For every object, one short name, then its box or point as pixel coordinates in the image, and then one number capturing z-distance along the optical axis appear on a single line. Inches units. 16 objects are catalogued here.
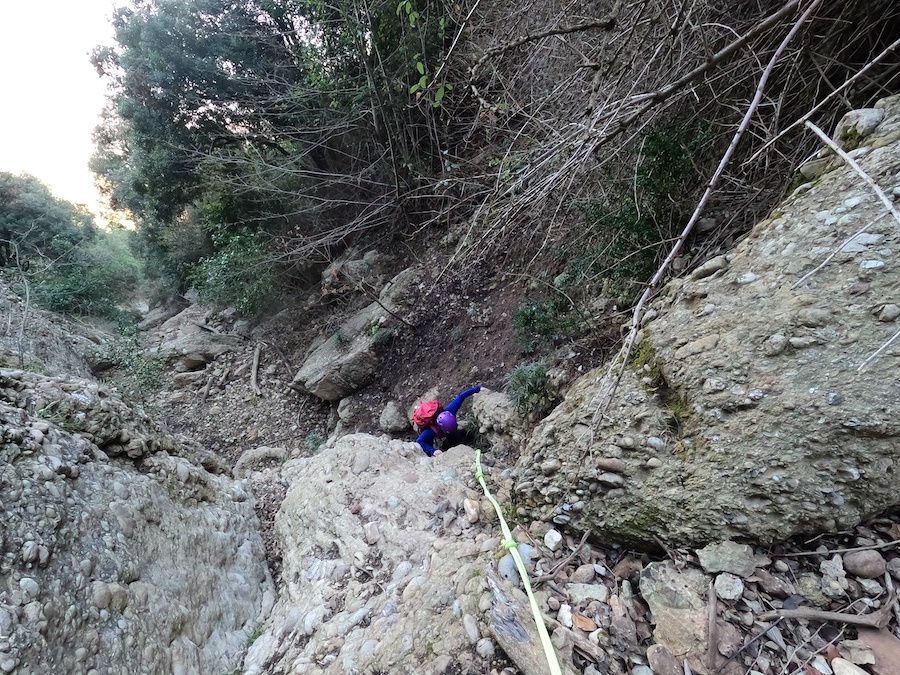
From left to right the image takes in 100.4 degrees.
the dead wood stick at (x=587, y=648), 40.7
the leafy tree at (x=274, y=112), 198.4
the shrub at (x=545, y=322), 121.9
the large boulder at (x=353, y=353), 209.3
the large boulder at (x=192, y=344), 276.4
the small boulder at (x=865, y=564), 37.0
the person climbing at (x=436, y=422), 142.2
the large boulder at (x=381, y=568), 50.6
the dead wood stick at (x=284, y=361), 252.8
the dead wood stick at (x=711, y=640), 37.3
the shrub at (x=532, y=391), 112.3
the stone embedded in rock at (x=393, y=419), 179.8
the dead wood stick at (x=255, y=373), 249.6
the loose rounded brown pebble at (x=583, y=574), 49.4
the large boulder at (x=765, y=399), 41.5
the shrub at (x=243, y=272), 248.4
